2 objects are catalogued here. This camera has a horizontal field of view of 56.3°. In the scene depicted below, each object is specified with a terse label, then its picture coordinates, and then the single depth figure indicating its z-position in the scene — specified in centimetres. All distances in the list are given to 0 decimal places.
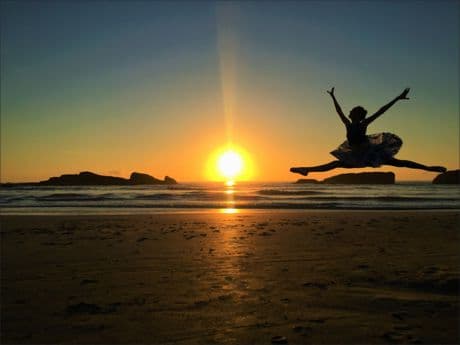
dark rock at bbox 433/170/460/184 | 10444
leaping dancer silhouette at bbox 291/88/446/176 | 718
